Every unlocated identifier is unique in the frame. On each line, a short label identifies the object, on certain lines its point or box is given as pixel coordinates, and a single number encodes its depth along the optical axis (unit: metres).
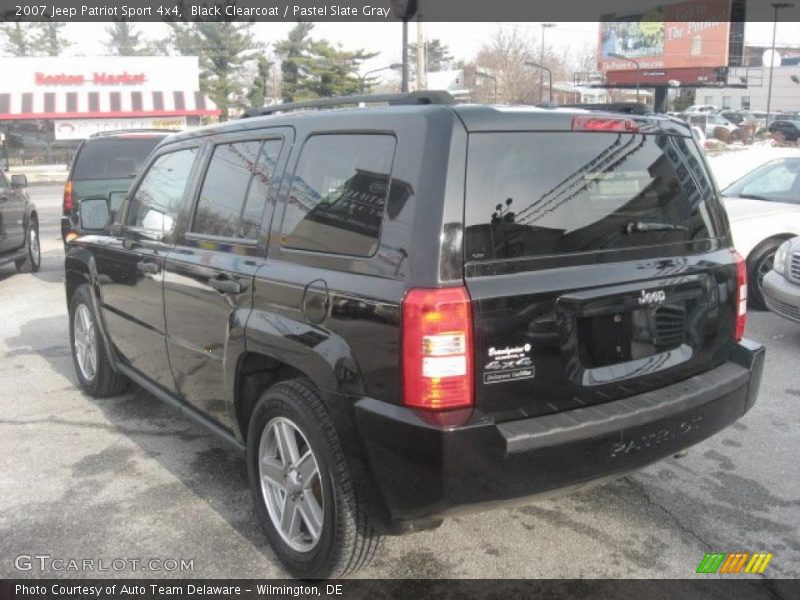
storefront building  39.41
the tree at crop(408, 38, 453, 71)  60.93
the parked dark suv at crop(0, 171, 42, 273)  9.82
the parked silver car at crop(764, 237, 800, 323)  6.43
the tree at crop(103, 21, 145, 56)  73.94
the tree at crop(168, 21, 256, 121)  54.19
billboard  45.44
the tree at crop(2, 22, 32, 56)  64.50
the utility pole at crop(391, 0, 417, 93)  12.20
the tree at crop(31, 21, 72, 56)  67.75
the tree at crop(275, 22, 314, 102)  45.66
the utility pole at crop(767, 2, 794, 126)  56.51
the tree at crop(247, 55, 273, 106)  50.78
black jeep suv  2.57
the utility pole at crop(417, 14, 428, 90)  18.32
